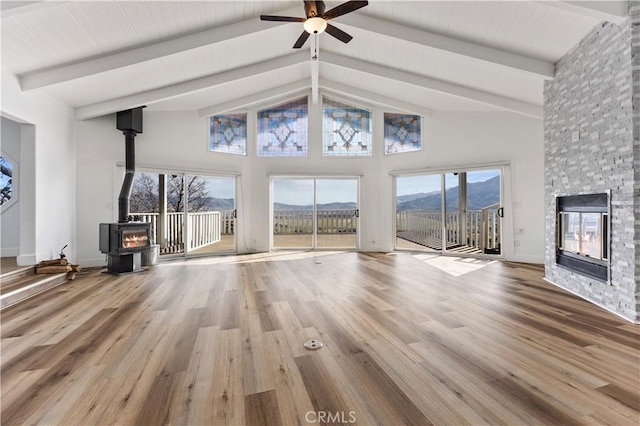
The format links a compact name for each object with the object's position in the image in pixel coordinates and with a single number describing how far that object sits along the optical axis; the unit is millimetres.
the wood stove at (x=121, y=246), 4637
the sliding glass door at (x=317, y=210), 7180
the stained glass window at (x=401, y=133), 6664
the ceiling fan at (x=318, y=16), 3180
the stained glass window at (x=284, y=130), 7000
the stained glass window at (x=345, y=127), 7086
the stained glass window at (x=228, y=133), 6508
